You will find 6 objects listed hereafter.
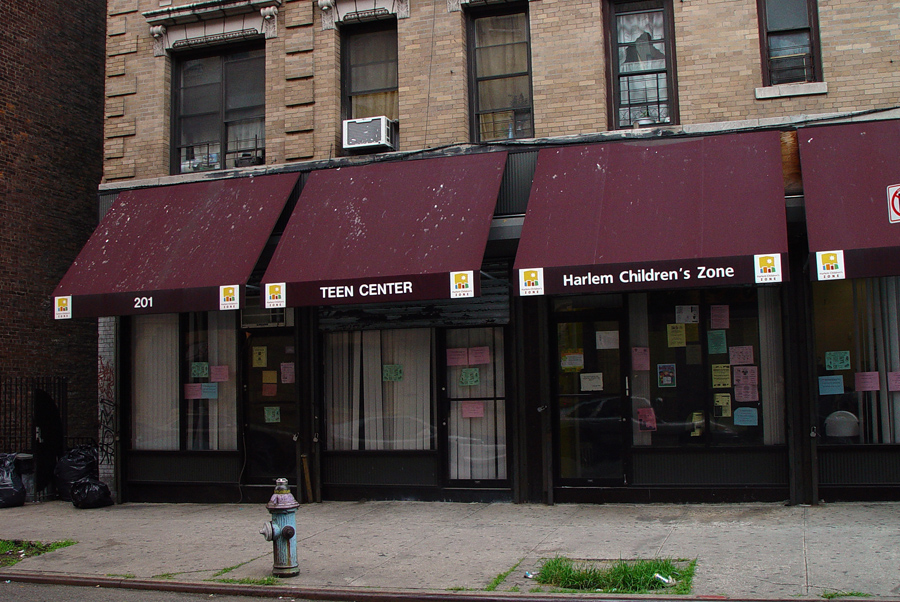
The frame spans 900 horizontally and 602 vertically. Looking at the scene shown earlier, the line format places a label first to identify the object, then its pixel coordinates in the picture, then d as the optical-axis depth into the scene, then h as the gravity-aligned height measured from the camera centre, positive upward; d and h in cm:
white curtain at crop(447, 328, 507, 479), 1138 -60
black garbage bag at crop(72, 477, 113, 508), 1229 -162
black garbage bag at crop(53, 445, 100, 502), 1312 -134
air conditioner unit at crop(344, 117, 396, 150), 1185 +337
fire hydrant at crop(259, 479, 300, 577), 757 -137
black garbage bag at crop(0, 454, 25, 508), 1277 -153
